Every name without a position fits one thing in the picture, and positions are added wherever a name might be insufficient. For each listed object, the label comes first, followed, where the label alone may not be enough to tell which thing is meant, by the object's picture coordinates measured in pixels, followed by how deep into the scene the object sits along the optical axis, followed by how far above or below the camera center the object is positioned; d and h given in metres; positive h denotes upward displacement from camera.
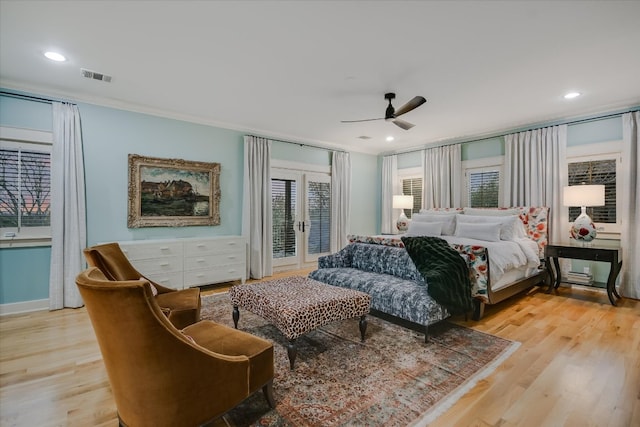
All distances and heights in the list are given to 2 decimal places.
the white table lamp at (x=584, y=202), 3.88 +0.12
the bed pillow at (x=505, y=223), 4.26 -0.17
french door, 5.73 -0.09
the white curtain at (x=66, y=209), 3.62 +0.05
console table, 3.75 -0.59
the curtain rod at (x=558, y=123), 4.10 +1.33
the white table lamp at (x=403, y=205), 6.33 +0.14
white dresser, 3.98 -0.67
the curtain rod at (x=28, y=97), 3.45 +1.37
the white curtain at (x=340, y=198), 6.47 +0.30
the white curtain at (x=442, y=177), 5.74 +0.69
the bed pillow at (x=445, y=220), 4.90 -0.14
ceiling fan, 3.27 +1.19
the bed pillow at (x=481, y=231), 4.19 -0.28
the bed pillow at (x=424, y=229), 4.84 -0.28
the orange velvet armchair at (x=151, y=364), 1.20 -0.66
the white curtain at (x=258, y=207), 5.16 +0.09
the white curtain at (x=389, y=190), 6.99 +0.51
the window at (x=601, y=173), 4.20 +0.55
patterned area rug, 1.79 -1.20
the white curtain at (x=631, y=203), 3.91 +0.10
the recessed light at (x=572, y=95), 3.72 +1.46
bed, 3.27 -0.40
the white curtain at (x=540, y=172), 4.54 +0.62
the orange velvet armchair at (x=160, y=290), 2.21 -0.74
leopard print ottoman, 2.25 -0.76
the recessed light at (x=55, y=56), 2.80 +1.49
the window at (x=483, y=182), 5.34 +0.54
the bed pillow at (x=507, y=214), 4.39 -0.04
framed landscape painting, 4.26 +0.31
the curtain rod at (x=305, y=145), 5.62 +1.36
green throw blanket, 2.87 -0.61
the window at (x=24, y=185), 3.49 +0.34
